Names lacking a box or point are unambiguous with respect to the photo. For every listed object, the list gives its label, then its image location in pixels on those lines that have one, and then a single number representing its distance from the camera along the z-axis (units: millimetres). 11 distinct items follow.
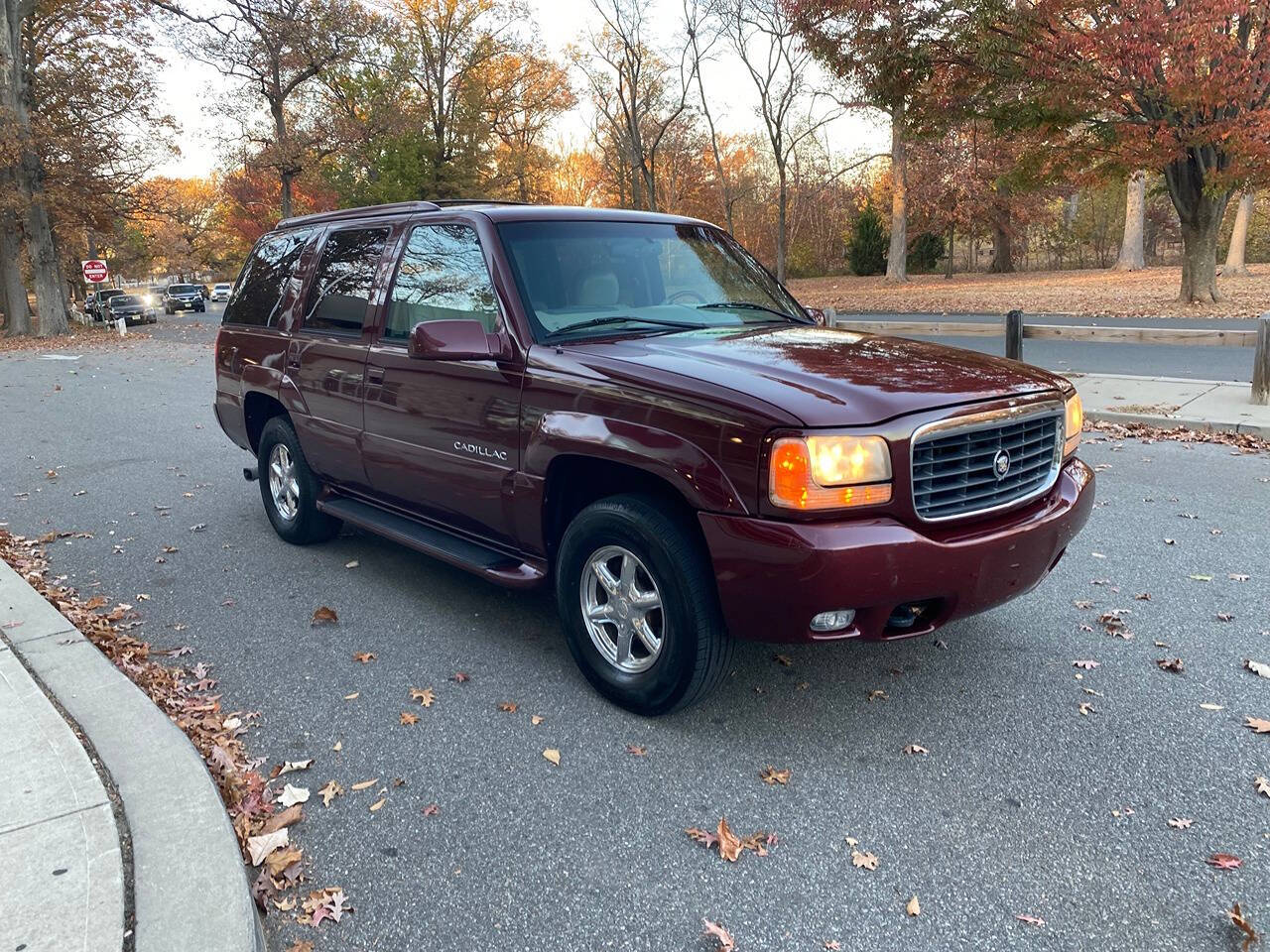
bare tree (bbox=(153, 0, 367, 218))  28641
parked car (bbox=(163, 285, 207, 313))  54647
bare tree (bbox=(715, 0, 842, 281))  34812
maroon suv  2975
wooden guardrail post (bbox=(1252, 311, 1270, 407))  8766
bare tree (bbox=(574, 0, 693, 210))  36812
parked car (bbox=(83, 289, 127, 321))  43884
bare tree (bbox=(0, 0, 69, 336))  26828
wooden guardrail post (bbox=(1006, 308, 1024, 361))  9969
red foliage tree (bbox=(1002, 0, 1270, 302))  15766
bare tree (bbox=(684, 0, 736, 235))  35750
